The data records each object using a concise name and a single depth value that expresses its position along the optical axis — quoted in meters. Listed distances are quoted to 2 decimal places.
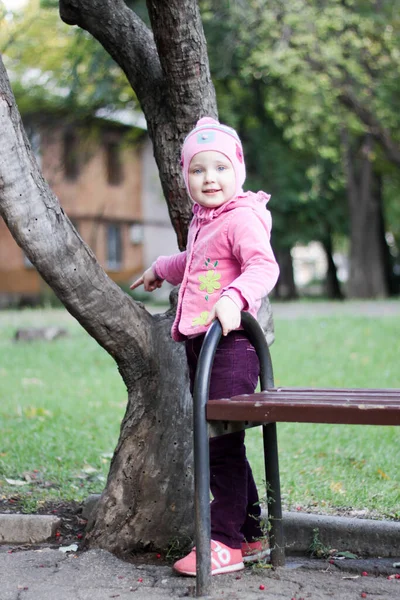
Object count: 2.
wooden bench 2.53
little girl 3.10
